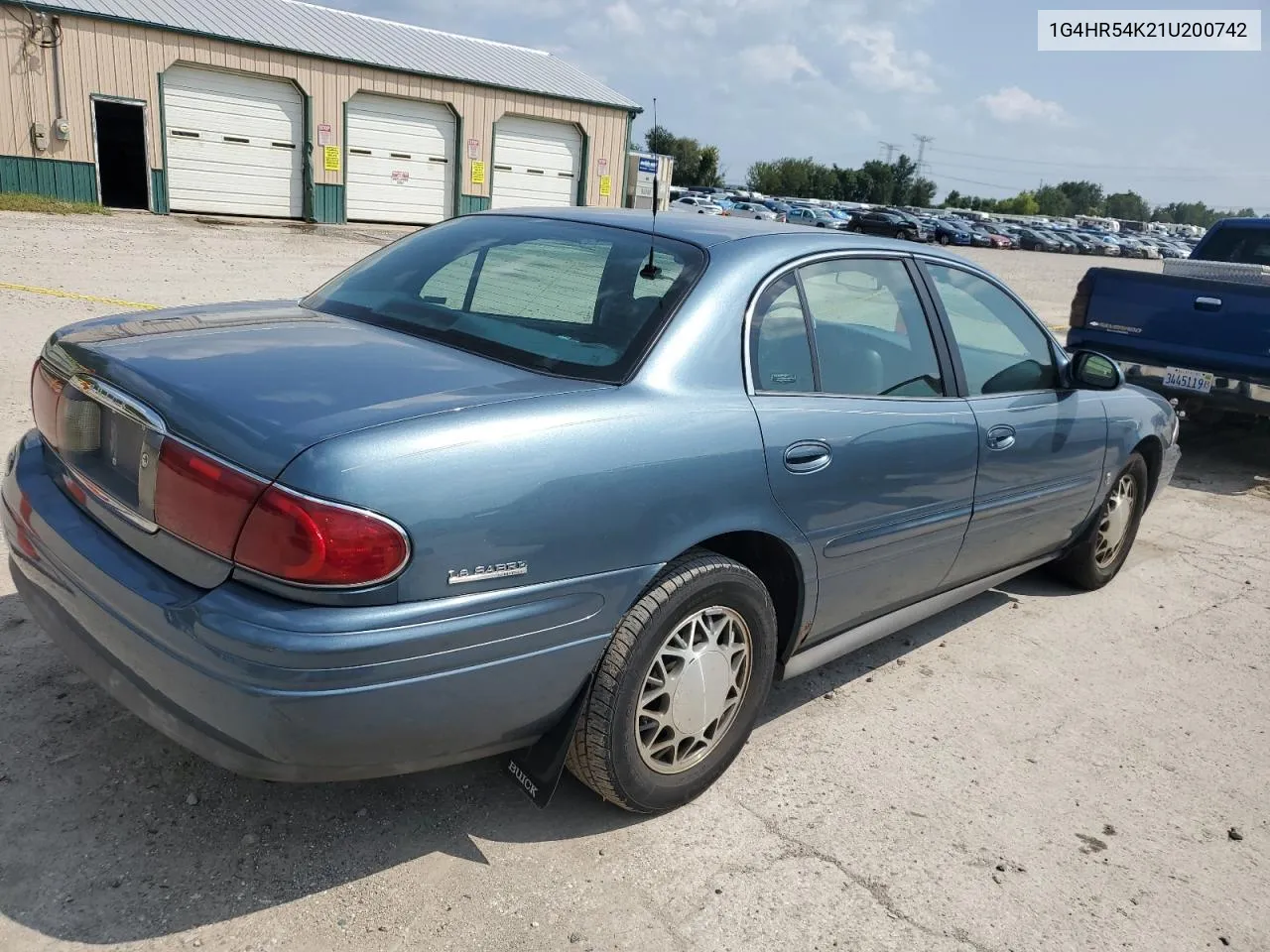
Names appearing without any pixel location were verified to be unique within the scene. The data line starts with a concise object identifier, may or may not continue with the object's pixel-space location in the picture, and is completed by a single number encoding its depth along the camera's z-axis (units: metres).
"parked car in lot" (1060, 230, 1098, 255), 55.75
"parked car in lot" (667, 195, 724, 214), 39.16
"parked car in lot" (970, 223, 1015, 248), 49.00
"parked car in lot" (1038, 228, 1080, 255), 54.56
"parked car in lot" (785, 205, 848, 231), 43.53
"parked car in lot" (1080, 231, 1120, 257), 56.59
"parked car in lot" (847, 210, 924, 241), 37.16
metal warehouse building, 20.67
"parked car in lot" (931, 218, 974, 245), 45.19
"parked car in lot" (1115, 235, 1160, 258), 58.05
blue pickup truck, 7.21
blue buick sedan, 2.16
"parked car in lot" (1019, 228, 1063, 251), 53.41
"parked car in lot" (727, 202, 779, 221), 40.80
